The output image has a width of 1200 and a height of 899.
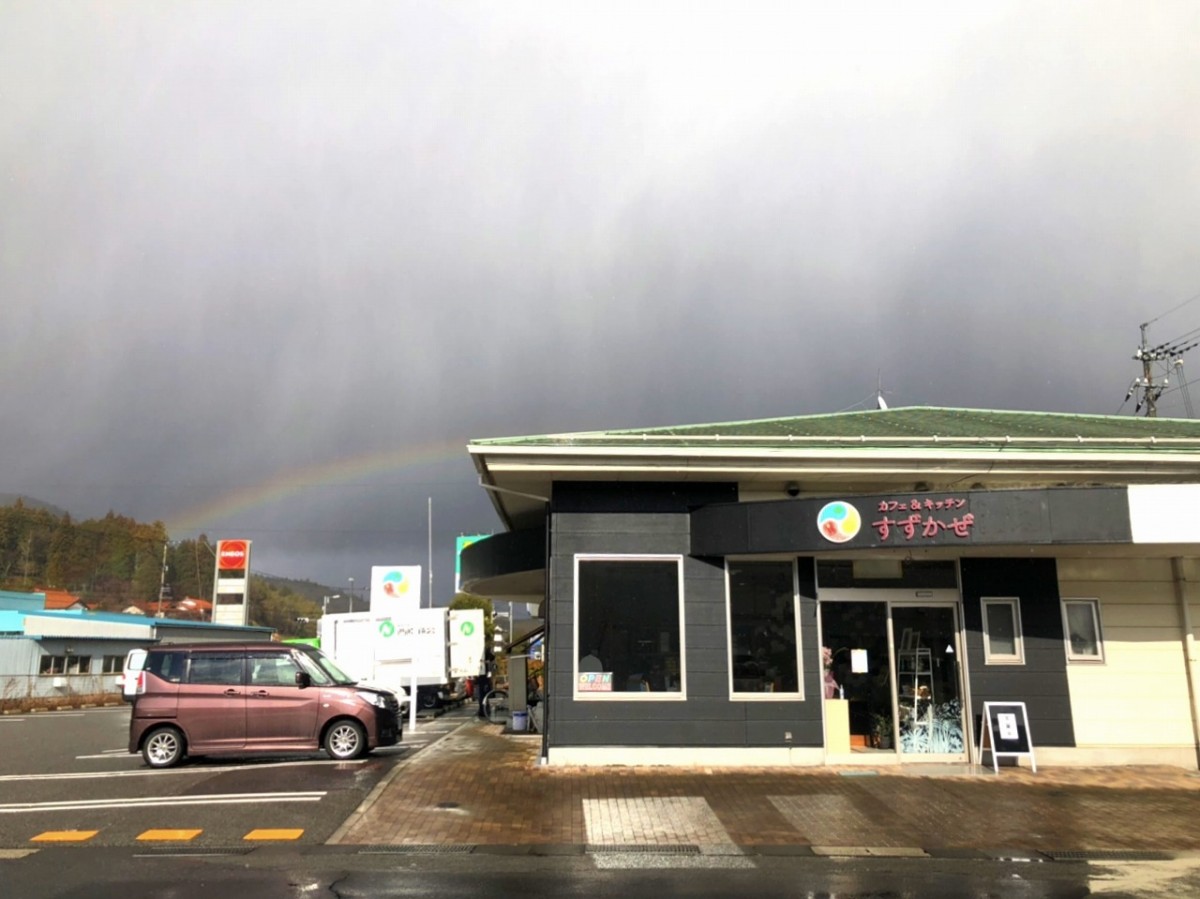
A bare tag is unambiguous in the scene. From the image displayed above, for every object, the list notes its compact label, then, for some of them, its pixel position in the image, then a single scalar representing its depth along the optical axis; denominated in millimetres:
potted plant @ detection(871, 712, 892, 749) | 14312
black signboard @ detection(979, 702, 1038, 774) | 13859
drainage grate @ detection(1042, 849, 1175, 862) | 8984
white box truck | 26930
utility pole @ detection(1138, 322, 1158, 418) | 38094
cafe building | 13852
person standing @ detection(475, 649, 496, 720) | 24480
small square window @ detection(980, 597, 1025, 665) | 14469
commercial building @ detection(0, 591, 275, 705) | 38031
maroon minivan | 14445
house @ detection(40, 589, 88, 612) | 79850
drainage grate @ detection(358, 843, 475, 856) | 9000
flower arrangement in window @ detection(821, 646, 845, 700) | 14336
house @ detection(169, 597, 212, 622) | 104938
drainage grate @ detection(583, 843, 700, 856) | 9016
